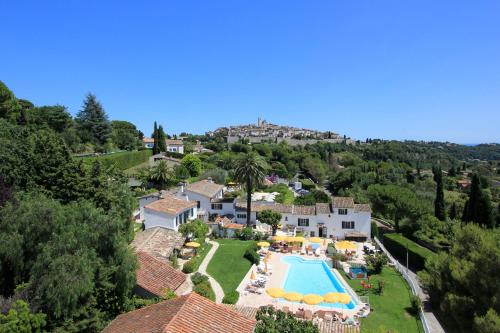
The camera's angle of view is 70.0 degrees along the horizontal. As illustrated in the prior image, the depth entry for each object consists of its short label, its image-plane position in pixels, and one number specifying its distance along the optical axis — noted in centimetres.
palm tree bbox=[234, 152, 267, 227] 4334
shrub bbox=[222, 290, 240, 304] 2414
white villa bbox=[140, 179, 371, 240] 4359
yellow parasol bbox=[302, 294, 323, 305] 2378
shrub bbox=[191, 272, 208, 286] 2594
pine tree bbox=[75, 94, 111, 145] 6669
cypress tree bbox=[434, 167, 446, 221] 5089
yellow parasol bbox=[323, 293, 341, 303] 2402
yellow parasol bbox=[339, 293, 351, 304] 2400
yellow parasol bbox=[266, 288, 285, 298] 2508
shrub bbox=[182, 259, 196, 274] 2859
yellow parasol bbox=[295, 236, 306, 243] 3778
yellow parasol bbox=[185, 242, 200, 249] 3288
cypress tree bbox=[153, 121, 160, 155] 8375
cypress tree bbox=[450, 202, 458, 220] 5876
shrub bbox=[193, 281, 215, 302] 2317
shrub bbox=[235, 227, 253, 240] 4028
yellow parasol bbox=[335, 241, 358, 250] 3600
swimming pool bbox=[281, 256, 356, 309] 2867
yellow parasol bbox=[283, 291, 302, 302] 2436
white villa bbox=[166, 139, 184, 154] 9812
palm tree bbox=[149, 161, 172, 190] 5722
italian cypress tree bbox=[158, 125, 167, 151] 8694
